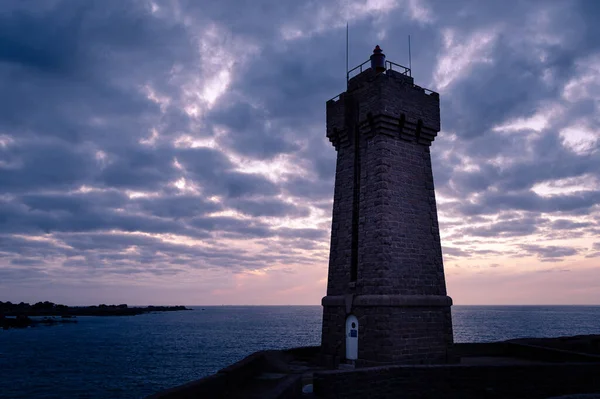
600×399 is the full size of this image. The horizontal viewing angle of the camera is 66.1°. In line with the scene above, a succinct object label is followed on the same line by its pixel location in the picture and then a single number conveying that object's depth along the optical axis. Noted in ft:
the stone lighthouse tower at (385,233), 55.88
